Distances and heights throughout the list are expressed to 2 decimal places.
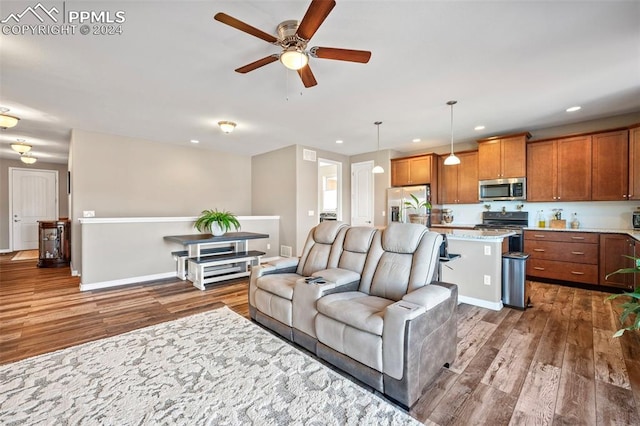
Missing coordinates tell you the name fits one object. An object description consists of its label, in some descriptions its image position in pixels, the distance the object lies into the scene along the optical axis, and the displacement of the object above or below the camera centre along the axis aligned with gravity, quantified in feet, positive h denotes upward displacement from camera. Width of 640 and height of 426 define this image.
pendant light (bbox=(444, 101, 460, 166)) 13.17 +2.49
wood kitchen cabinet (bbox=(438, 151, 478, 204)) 17.94 +2.09
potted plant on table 15.51 -0.65
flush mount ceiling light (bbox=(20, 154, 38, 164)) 21.15 +4.15
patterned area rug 5.25 -4.01
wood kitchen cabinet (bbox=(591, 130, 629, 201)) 12.85 +2.17
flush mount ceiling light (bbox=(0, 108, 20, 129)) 12.55 +4.37
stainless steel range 14.58 -0.74
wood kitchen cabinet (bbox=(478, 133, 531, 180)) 15.48 +3.22
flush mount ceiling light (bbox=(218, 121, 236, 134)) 13.96 +4.47
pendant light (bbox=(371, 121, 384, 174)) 14.54 +2.56
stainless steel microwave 15.61 +1.28
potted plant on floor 5.55 -2.10
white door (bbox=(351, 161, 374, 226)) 22.11 +1.45
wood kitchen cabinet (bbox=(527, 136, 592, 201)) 13.96 +2.23
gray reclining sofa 5.57 -2.39
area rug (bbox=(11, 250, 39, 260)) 21.54 -3.70
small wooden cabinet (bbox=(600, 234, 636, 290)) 12.31 -2.30
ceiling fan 5.61 +4.03
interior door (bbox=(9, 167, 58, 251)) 24.55 +0.88
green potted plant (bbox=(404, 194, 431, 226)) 18.72 +0.25
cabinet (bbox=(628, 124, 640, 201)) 12.28 +2.21
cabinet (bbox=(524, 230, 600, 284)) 13.35 -2.34
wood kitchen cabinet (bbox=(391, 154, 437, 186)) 18.92 +2.97
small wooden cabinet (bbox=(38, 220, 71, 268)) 19.02 -2.32
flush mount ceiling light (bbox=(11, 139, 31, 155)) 18.35 +4.51
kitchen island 10.85 -2.41
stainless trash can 10.74 -2.84
